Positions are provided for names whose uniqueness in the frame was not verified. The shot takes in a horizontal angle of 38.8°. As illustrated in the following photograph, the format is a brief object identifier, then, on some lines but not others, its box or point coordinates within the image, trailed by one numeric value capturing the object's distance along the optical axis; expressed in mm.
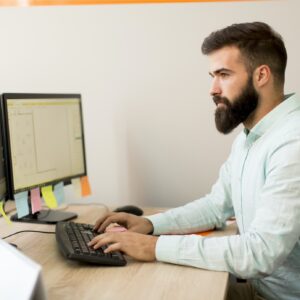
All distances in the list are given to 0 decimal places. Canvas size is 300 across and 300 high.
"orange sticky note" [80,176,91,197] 1759
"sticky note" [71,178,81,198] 1736
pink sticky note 1444
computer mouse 1595
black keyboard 1032
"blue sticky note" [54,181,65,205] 1589
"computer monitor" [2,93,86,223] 1351
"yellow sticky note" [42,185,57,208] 1504
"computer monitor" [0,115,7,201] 1357
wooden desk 887
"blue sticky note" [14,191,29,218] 1387
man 977
